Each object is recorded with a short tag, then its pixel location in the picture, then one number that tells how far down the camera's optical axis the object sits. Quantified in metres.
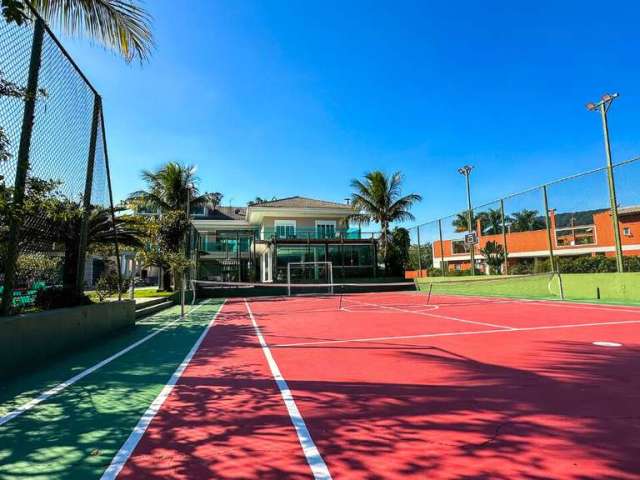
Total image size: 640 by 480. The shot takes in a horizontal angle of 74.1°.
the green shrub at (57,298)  8.32
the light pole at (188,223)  25.15
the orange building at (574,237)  15.62
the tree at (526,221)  19.08
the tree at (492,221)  22.18
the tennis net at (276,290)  29.61
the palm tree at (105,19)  7.02
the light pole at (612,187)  14.78
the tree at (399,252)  36.09
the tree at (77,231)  7.97
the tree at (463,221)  25.09
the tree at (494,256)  22.26
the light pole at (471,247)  24.33
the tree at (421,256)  29.88
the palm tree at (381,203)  37.03
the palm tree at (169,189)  31.80
